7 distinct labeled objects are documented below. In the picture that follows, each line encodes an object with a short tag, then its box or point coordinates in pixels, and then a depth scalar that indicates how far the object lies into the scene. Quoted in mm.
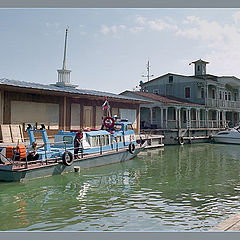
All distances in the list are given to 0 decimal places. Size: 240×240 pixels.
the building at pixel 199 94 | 38947
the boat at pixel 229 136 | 34566
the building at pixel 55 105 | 19453
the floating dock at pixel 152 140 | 27953
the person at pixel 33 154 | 14308
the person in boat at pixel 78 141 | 16812
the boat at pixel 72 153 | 13250
